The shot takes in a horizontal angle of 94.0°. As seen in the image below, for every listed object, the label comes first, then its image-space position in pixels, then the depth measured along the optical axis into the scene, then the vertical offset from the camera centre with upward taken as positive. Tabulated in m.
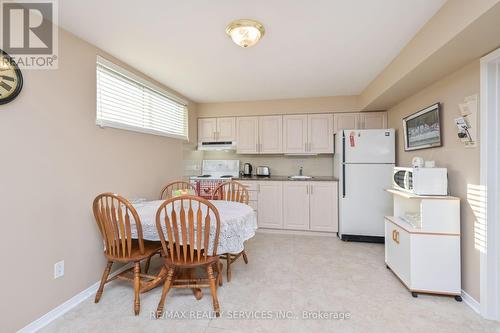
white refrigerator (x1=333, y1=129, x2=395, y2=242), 3.50 -0.21
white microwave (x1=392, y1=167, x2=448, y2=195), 2.18 -0.13
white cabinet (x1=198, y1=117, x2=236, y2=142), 4.45 +0.73
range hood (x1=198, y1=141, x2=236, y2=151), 4.40 +0.40
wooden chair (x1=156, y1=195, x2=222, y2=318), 1.77 -0.61
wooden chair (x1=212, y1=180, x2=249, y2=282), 2.81 -0.40
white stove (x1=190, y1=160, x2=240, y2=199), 4.22 -0.10
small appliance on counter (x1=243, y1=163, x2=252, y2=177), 4.52 -0.06
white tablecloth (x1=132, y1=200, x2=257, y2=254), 1.95 -0.53
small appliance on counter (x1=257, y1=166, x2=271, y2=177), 4.43 -0.08
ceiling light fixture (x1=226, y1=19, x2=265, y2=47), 1.86 +1.11
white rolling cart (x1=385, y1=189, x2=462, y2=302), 2.07 -0.74
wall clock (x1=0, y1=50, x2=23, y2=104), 1.55 +0.60
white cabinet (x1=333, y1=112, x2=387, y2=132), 3.99 +0.81
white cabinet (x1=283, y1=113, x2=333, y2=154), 4.11 +0.60
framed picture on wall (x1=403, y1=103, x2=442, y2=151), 2.42 +0.45
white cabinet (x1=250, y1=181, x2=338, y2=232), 3.86 -0.63
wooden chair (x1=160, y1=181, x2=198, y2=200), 3.18 -0.32
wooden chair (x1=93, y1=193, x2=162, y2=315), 1.89 -0.61
